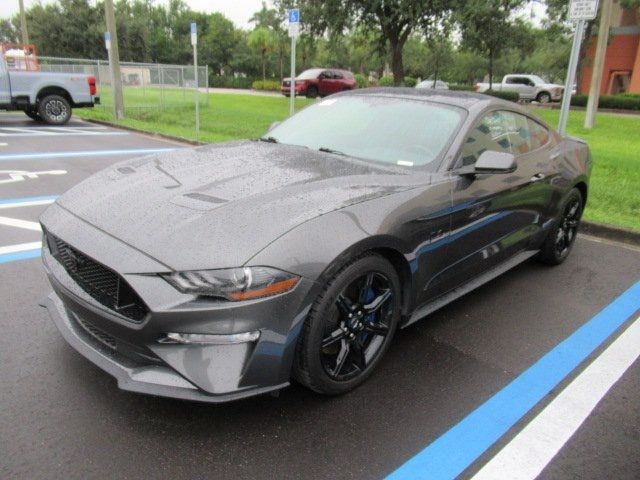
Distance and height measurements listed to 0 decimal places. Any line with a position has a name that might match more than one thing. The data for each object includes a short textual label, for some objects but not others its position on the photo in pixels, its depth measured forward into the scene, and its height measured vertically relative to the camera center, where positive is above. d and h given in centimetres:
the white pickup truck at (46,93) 1302 -39
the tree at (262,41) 5556 +433
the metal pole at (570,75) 680 +21
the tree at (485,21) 1925 +251
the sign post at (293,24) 897 +100
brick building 3266 +231
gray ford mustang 214 -73
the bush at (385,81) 4391 +43
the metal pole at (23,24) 2556 +253
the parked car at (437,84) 3428 +20
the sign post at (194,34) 1110 +98
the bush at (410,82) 4437 +38
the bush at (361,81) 4485 +37
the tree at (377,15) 2044 +279
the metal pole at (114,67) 1504 +34
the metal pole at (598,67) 1439 +68
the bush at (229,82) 5438 +3
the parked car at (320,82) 2773 +10
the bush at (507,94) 2870 -30
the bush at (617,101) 2524 -47
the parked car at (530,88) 3012 +7
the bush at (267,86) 4444 -25
